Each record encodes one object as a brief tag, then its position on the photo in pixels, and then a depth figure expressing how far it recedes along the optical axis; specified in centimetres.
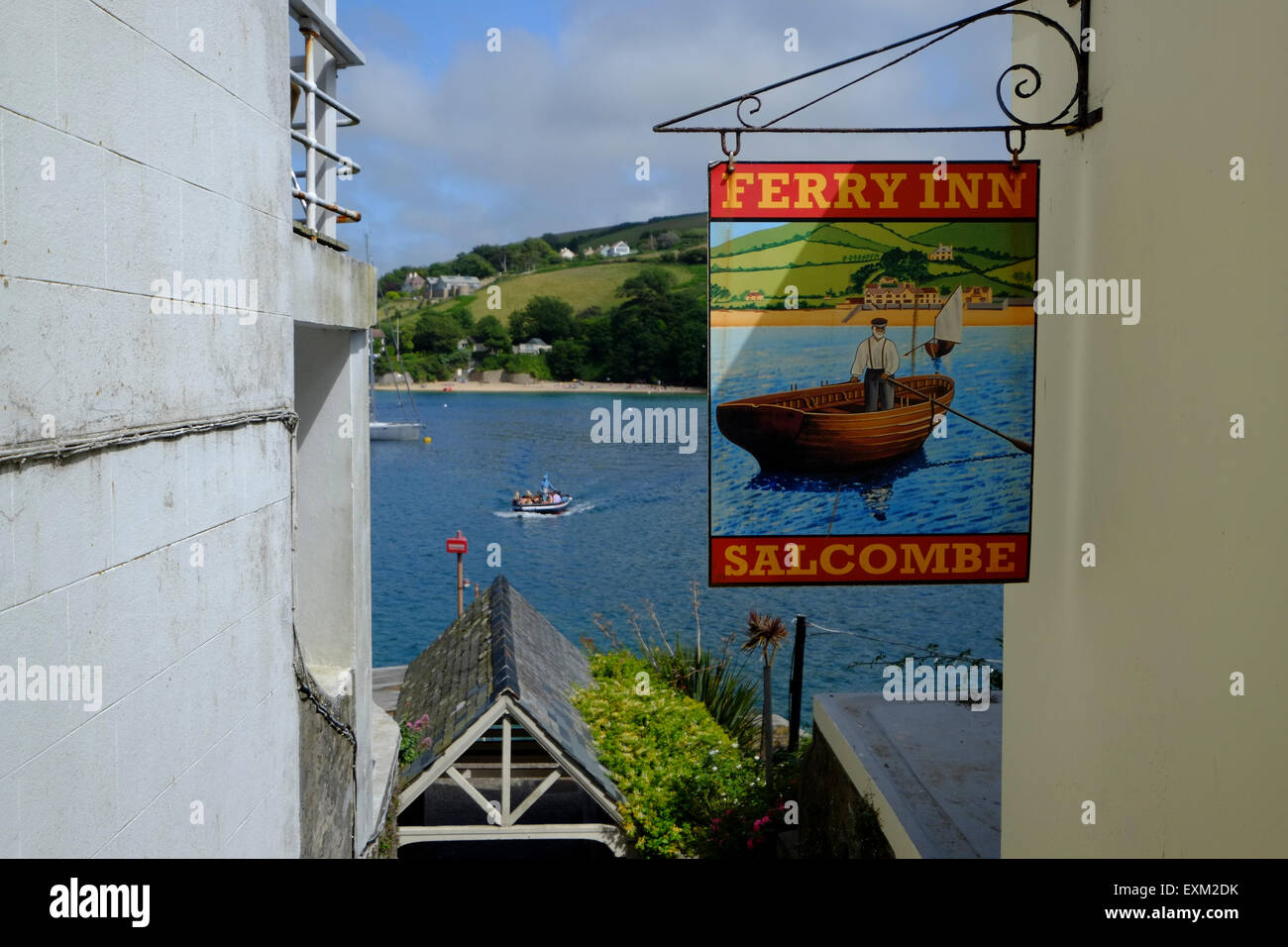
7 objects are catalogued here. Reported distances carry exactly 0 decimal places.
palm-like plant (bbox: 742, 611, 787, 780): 1547
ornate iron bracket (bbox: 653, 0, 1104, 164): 472
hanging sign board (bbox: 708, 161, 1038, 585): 480
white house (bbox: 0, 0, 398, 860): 348
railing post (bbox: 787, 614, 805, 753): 1862
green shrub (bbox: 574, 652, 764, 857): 1130
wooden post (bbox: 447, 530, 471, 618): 2619
